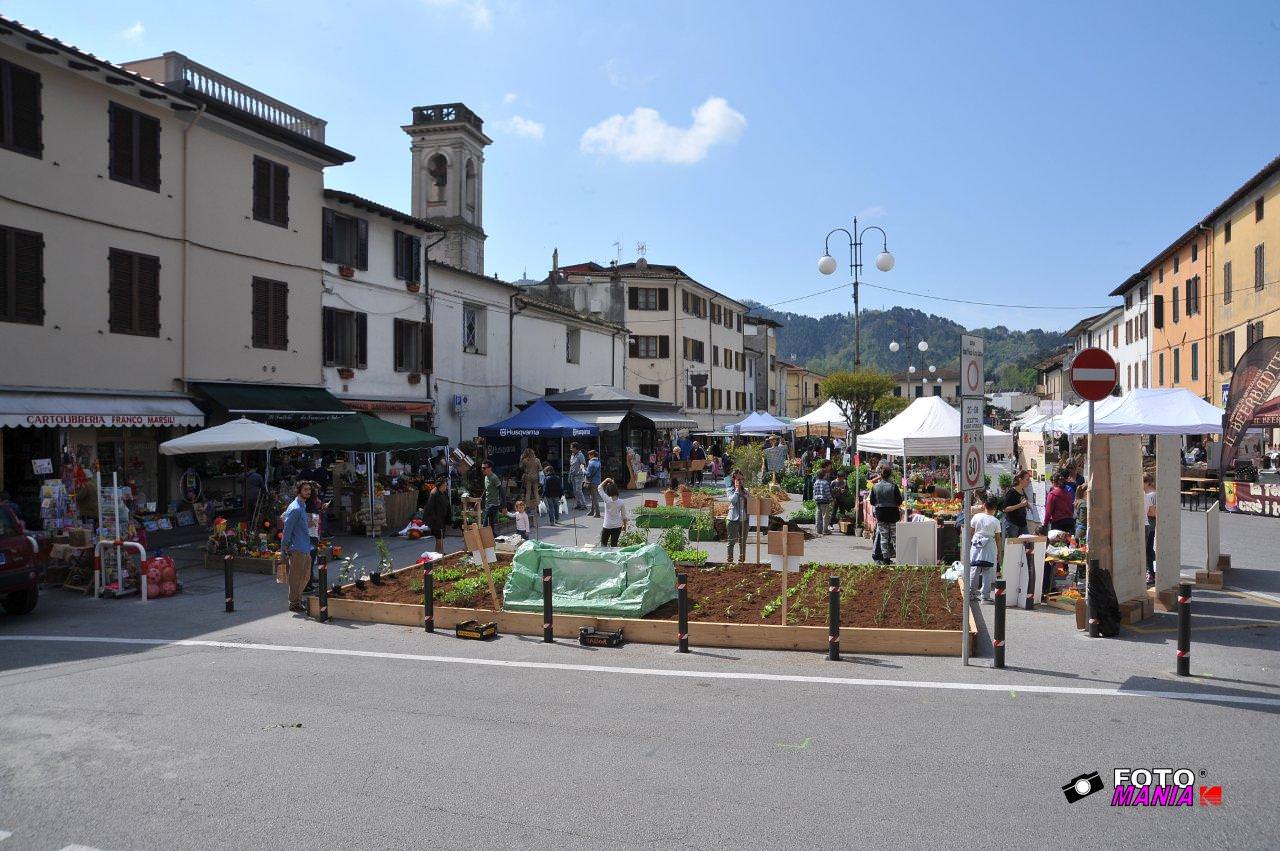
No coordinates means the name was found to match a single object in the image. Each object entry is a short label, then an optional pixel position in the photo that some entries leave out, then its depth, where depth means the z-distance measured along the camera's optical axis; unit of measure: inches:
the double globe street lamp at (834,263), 916.6
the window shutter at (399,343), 1076.5
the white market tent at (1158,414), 676.7
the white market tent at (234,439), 639.1
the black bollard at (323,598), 453.1
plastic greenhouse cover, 424.2
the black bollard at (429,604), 425.4
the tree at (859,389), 1519.9
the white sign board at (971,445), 337.7
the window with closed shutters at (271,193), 864.3
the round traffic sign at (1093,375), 359.6
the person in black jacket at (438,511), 653.3
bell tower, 1429.6
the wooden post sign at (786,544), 401.7
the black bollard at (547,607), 396.5
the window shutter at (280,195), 885.8
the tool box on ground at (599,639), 390.3
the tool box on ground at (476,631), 408.5
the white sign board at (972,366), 337.1
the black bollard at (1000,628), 340.8
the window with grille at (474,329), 1233.4
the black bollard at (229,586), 474.6
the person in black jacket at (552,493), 865.5
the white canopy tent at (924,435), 701.9
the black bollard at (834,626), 357.4
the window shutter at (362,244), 1007.0
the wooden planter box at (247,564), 601.0
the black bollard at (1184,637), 323.9
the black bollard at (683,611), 375.2
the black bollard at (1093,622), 390.0
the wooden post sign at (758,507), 557.7
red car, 441.4
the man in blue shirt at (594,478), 968.3
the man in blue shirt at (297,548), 476.4
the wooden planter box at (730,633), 366.6
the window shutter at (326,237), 954.1
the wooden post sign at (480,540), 438.6
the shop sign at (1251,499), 870.3
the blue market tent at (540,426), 1075.9
